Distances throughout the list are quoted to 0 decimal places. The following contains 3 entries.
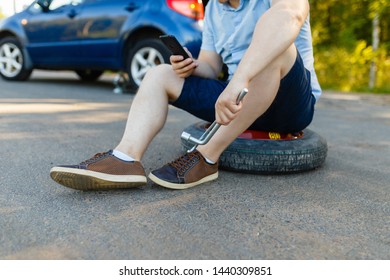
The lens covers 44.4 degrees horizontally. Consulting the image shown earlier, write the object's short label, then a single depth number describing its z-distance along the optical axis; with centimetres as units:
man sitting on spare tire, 194
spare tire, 246
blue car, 555
